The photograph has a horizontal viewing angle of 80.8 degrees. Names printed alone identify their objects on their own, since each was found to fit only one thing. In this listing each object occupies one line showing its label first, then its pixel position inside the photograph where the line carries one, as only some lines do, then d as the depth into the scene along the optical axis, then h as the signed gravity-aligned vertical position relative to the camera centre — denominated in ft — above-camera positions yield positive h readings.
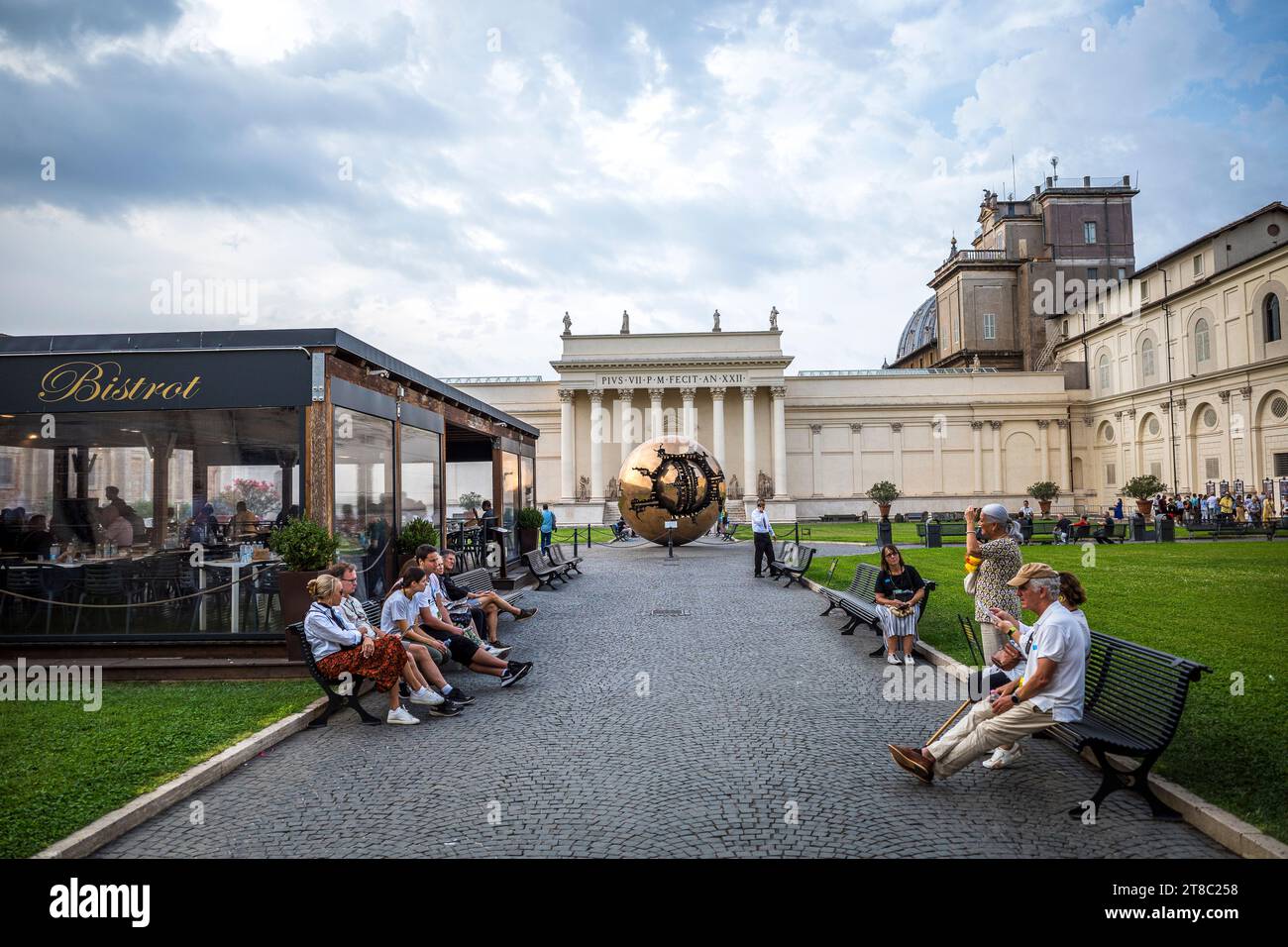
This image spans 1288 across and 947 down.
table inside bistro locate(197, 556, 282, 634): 30.07 -3.49
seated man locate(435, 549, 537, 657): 33.35 -4.74
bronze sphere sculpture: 79.71 +0.43
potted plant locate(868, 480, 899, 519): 139.23 -1.11
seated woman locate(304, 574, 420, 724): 22.44 -4.60
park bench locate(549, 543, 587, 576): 60.90 -5.35
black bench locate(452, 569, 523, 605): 37.63 -4.41
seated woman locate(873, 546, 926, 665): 29.35 -4.33
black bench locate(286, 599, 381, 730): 22.58 -5.96
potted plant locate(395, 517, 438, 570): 38.22 -2.12
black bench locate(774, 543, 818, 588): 54.29 -5.42
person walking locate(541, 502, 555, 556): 79.10 -3.39
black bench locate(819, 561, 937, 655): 33.30 -5.42
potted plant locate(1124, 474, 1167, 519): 124.16 -0.46
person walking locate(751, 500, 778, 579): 61.21 -3.52
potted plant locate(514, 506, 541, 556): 68.39 -3.26
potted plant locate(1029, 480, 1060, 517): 150.92 -1.30
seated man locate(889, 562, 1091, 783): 15.92 -4.48
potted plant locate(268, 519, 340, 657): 28.53 -2.38
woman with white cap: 22.59 -2.47
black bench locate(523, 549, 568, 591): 53.88 -5.54
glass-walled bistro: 30.32 +1.24
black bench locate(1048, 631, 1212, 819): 15.35 -5.00
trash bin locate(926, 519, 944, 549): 88.94 -5.57
